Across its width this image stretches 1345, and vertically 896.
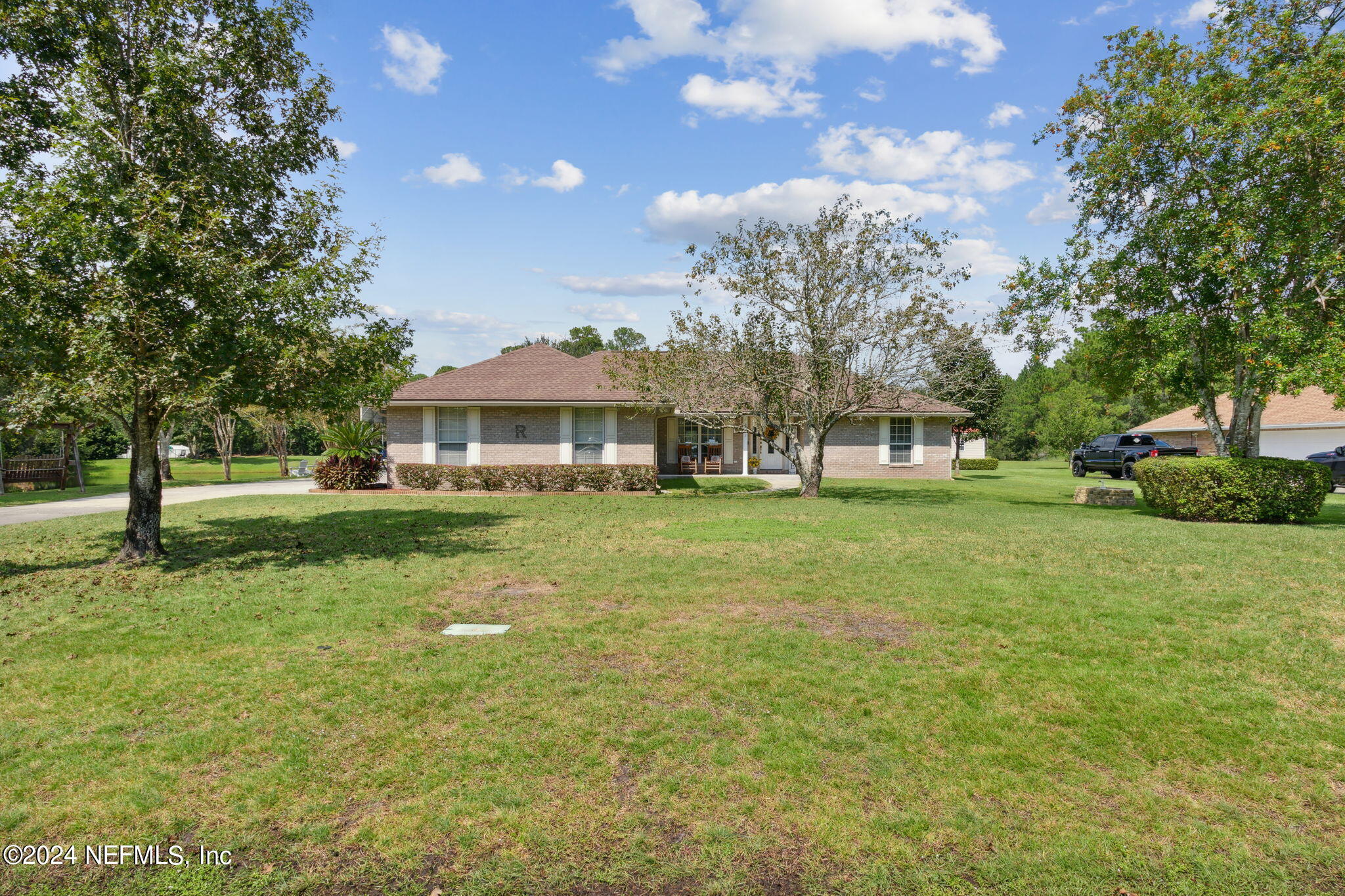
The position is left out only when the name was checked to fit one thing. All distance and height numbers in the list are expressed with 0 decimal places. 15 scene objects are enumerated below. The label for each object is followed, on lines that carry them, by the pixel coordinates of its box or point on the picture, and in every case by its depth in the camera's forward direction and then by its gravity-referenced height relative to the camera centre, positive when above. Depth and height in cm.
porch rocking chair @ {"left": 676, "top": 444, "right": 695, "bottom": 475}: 2869 -29
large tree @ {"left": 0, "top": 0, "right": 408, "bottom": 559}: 822 +319
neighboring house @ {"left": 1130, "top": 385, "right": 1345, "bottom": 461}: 2761 +114
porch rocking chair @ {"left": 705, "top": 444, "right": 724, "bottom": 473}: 2873 -37
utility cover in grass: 635 -169
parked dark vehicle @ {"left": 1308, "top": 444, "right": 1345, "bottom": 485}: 2178 -33
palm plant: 2172 +29
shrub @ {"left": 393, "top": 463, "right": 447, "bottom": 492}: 2152 -84
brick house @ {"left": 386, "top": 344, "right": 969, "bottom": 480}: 2188 +99
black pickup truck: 2689 +0
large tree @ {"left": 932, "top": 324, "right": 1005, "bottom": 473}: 1725 +228
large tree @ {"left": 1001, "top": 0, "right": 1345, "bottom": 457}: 1283 +503
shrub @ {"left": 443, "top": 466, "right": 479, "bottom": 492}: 2144 -86
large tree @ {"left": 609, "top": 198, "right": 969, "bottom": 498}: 1720 +293
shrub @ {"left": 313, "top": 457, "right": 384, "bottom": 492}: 2177 -77
